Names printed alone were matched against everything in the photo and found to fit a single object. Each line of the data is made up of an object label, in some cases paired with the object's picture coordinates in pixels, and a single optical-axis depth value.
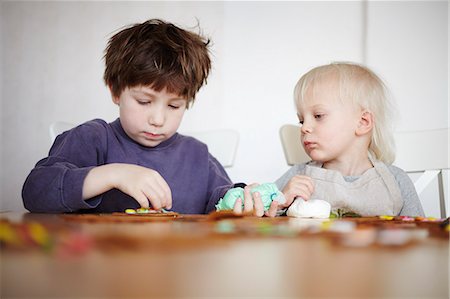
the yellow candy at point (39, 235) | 0.27
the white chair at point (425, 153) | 1.48
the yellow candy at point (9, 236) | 0.27
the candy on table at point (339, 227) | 0.40
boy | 1.12
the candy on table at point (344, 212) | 1.11
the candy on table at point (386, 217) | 0.69
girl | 1.18
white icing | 0.79
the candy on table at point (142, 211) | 0.71
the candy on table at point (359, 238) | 0.32
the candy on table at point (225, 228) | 0.38
